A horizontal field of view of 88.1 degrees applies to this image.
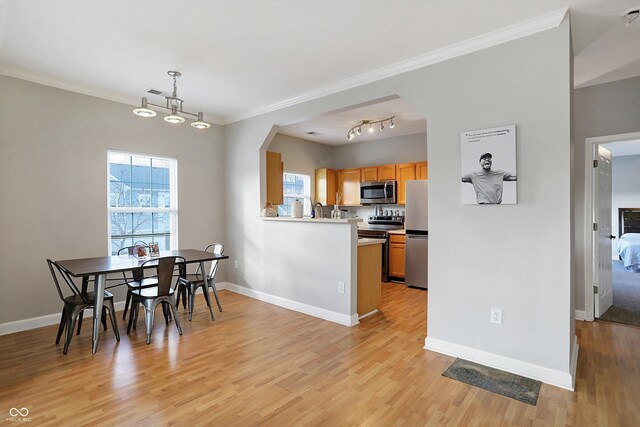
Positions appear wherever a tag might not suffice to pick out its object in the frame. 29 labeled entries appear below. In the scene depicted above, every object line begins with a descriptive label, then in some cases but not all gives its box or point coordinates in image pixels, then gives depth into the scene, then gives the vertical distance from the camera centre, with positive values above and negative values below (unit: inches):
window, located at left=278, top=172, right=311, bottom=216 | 261.3 +18.2
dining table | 117.0 -19.9
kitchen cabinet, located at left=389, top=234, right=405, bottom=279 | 231.9 -30.6
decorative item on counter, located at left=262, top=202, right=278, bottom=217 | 187.0 +1.0
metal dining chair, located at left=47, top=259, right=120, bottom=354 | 118.2 -33.8
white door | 151.8 -11.6
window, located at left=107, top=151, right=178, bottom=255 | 169.0 +7.1
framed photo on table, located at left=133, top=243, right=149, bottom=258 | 143.3 -16.3
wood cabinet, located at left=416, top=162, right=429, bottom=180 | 233.8 +29.4
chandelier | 119.9 +38.4
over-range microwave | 248.8 +15.4
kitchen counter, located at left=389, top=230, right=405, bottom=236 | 233.9 -14.3
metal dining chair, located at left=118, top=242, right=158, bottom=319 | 138.2 -30.0
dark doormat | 91.2 -50.2
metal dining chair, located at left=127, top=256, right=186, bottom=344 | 128.3 -32.2
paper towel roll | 174.6 +1.4
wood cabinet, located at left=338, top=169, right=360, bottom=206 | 272.1 +22.2
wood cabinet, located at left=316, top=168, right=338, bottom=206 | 278.8 +22.5
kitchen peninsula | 148.0 -27.5
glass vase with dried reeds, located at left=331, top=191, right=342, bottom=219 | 274.1 +13.1
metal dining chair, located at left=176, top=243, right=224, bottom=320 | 154.3 -33.8
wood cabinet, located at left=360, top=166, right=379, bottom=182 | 261.6 +30.6
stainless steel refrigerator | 214.8 -14.8
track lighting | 206.4 +58.2
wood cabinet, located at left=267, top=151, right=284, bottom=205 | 195.8 +20.5
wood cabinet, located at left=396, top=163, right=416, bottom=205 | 240.5 +26.2
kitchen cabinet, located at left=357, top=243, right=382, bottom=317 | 155.1 -32.2
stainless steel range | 239.3 -13.1
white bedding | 265.4 -34.3
